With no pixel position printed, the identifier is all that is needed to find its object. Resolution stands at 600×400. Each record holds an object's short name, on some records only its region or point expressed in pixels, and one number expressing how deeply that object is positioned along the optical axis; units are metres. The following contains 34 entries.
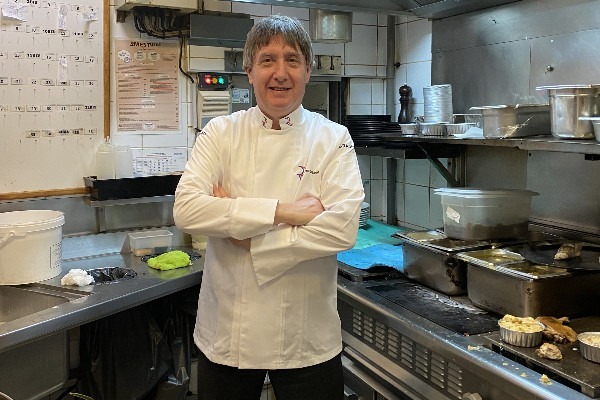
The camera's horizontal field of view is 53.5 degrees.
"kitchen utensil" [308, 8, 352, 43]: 2.87
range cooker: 1.45
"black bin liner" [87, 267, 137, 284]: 2.37
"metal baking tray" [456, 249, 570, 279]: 1.74
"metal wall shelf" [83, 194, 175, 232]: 2.70
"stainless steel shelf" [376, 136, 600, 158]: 1.68
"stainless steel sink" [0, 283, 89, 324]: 2.19
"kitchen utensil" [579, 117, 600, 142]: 1.66
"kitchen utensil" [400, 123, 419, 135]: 2.63
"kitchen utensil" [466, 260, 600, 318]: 1.72
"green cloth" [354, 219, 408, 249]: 2.89
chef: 1.58
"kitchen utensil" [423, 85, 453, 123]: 2.60
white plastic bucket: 2.18
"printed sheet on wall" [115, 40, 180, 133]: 2.83
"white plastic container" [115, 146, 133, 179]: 2.78
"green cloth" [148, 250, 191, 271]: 2.50
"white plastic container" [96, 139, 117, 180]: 2.76
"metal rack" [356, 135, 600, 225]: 2.31
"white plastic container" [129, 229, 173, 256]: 2.75
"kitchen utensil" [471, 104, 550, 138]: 2.02
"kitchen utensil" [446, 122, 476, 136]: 2.38
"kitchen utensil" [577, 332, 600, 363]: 1.47
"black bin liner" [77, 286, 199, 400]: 2.56
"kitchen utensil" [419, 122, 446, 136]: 2.44
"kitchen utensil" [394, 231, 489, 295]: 2.07
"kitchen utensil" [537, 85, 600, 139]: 1.75
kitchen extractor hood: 2.62
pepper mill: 3.18
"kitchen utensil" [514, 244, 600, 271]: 1.80
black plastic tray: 2.68
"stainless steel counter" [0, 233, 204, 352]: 1.85
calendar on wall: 2.56
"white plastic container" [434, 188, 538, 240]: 2.14
